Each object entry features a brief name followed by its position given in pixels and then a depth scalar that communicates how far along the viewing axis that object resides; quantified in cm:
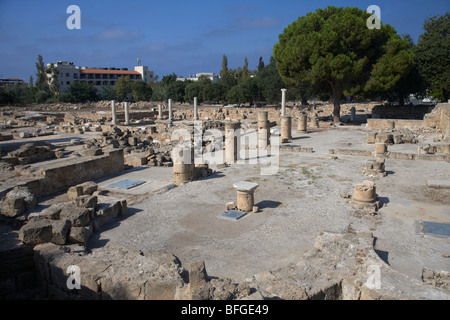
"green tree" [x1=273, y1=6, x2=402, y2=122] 2566
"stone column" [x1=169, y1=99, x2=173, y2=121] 3373
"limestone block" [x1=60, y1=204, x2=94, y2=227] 714
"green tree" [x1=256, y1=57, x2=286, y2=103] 4703
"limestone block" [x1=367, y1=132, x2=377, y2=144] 1908
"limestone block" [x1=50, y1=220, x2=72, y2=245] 637
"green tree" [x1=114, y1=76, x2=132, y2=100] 7456
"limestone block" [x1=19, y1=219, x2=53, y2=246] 587
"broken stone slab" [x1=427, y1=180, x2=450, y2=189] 1045
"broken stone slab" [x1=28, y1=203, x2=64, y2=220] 735
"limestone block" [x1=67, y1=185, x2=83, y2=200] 983
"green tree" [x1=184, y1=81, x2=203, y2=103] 6225
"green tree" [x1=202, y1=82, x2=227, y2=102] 6075
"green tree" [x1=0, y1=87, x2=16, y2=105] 5045
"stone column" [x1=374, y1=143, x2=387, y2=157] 1538
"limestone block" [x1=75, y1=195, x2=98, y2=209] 807
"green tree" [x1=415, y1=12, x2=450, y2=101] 2830
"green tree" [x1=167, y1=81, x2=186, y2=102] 6731
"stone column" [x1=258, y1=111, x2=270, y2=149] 1817
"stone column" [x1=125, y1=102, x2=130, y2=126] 3272
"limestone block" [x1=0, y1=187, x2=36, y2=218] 812
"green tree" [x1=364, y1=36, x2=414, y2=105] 2586
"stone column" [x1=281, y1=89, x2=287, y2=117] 2835
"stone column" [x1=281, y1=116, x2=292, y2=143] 2006
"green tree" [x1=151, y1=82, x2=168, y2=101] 7164
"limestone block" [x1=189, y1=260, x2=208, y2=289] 442
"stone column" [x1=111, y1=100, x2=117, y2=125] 3078
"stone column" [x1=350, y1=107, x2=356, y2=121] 3061
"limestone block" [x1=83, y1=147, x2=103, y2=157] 1391
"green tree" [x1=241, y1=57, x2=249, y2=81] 8888
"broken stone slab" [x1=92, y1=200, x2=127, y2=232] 786
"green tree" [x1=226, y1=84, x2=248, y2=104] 5288
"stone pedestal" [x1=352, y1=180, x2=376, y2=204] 898
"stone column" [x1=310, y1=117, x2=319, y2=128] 2718
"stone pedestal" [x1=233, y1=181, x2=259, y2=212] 892
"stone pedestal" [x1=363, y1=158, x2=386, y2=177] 1215
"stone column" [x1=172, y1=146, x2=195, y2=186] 1167
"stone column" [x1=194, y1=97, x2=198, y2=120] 3473
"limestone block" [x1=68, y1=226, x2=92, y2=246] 657
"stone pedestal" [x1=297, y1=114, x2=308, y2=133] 2438
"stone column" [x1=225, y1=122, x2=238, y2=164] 1520
